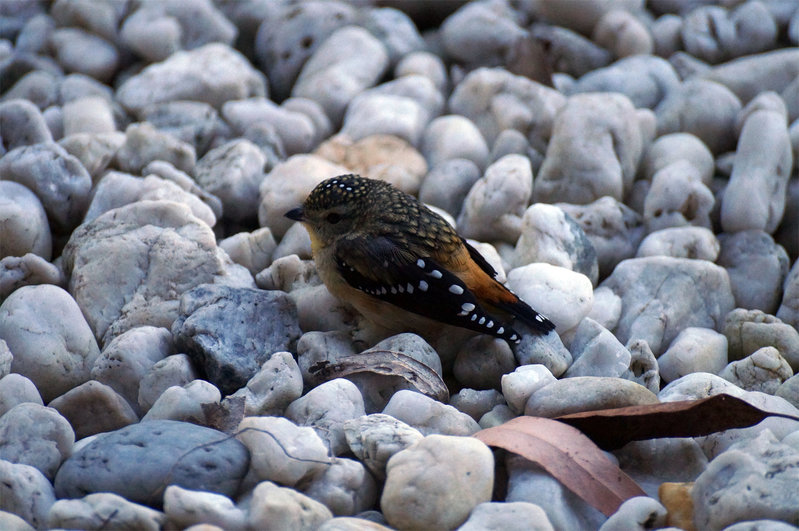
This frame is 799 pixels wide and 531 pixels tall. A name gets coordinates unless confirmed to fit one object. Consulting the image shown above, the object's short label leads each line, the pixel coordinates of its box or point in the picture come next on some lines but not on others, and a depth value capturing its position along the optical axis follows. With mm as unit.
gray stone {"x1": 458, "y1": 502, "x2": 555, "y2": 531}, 4504
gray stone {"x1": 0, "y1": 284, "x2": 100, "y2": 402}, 6055
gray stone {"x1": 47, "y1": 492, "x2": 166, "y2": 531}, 4277
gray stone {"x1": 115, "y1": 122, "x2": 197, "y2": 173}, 8594
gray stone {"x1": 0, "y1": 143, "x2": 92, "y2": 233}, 7637
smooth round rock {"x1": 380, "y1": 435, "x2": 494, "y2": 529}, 4645
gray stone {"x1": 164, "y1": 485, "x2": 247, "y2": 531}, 4359
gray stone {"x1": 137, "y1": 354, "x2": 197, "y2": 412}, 5859
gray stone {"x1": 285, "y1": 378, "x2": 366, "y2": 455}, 5395
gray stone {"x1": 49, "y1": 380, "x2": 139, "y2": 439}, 5582
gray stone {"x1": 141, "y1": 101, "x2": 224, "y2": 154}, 9500
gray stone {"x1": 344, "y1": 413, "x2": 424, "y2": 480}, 5043
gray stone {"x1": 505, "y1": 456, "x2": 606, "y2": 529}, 4867
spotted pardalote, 6792
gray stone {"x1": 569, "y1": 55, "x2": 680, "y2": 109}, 10337
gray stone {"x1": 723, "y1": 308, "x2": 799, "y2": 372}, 6840
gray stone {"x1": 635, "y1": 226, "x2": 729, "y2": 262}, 7957
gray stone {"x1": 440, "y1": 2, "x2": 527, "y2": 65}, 10992
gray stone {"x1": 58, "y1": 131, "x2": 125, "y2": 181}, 8383
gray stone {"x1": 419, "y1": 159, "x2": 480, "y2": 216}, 8891
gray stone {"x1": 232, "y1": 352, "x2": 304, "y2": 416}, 5668
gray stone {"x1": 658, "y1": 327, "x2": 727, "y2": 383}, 6691
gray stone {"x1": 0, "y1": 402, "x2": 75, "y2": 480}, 5027
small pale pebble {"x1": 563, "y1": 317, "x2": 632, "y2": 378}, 6309
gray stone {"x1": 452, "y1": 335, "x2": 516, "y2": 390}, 6617
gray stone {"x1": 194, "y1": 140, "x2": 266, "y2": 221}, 8508
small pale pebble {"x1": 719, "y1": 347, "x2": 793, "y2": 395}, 6363
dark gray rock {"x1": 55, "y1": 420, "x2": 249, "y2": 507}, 4684
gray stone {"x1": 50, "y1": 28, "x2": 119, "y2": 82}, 10641
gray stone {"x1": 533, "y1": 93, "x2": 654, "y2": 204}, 8766
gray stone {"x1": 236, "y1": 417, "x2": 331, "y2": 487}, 4812
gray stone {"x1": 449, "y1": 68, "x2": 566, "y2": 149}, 9750
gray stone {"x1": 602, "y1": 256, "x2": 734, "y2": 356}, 7176
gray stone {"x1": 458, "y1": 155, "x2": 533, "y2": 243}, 8211
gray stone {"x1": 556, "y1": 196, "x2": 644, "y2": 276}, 8250
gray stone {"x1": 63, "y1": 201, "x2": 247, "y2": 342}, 6734
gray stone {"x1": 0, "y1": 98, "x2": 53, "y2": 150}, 8539
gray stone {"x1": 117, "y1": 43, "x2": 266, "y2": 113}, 10008
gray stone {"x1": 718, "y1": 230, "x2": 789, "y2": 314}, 7836
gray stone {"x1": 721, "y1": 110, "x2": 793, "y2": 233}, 8312
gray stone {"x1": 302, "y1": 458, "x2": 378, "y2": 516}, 4898
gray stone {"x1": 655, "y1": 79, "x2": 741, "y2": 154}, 9609
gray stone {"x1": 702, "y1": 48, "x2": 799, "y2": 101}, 10141
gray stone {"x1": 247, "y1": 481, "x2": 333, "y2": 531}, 4398
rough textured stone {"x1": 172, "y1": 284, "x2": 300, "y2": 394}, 6117
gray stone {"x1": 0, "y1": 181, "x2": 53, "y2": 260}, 7156
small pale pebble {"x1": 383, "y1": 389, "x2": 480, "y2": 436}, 5523
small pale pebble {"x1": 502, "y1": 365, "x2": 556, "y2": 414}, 5859
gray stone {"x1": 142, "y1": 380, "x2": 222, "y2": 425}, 5441
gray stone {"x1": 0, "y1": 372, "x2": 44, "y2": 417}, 5512
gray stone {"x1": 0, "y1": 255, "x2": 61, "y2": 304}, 6691
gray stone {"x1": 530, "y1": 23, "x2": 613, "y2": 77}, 11195
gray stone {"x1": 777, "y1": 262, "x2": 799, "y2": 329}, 7461
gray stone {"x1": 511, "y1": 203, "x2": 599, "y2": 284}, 7566
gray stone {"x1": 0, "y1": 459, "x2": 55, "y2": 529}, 4629
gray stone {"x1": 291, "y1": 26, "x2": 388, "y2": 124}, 10359
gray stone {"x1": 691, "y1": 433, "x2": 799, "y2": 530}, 4430
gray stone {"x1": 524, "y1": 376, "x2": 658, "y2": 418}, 5578
